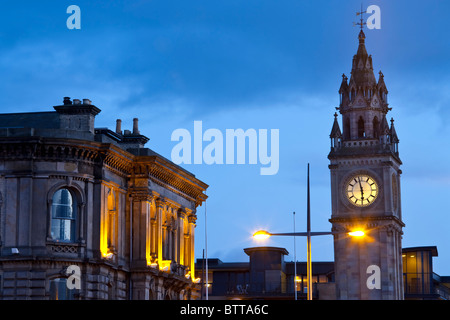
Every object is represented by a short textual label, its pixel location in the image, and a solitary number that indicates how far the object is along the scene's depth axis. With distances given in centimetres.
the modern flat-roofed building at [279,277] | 14500
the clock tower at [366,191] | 14175
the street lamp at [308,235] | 4894
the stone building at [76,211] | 7262
